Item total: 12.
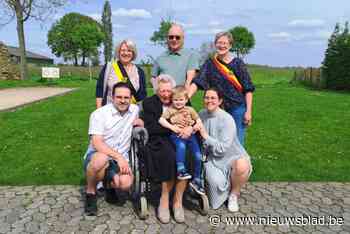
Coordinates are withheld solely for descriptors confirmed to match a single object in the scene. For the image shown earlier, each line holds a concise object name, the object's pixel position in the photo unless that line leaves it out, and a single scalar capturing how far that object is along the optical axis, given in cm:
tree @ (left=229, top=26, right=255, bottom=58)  7056
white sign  2786
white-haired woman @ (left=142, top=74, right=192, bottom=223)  395
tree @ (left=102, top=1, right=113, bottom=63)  8700
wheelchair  400
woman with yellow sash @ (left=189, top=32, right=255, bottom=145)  446
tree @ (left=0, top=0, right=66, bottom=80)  2603
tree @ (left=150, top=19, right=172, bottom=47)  3127
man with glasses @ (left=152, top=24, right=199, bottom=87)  449
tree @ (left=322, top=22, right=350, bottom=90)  2268
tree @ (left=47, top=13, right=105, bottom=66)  5728
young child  395
